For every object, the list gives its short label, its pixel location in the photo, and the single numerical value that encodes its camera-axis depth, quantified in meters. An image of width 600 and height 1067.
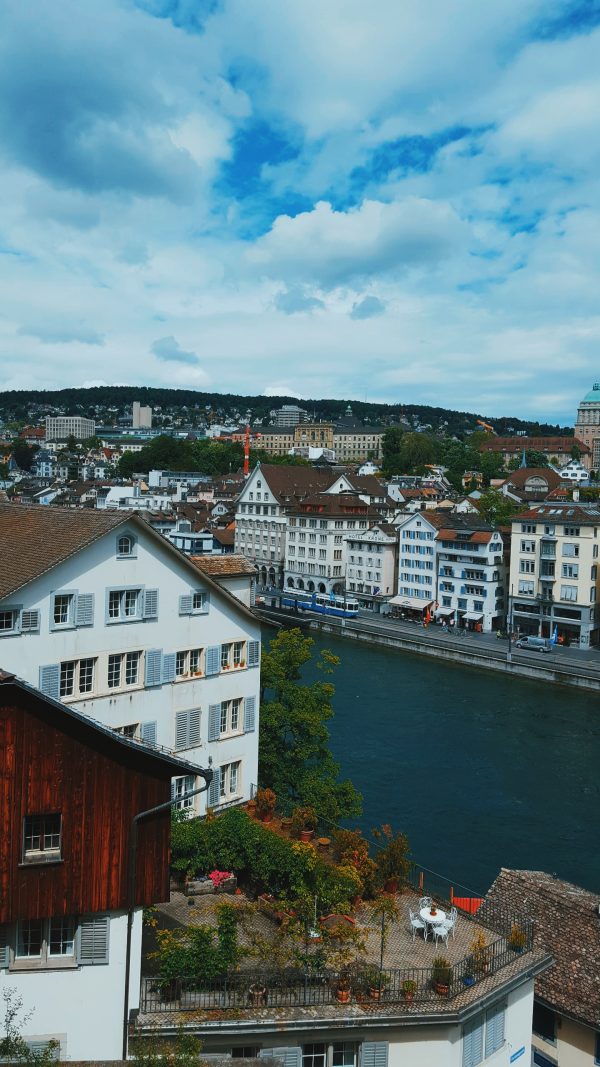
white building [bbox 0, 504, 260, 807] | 17.81
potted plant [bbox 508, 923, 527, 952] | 12.30
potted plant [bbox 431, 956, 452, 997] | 11.10
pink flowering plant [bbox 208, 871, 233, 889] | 14.40
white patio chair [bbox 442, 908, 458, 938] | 12.48
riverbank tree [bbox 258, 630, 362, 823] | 22.48
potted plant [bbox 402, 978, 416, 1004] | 10.91
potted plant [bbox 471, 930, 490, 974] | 11.66
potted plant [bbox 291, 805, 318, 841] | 16.97
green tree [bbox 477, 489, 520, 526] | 91.62
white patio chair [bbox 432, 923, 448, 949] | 12.42
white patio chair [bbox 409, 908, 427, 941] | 12.69
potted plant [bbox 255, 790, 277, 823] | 19.00
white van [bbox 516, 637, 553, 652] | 59.50
